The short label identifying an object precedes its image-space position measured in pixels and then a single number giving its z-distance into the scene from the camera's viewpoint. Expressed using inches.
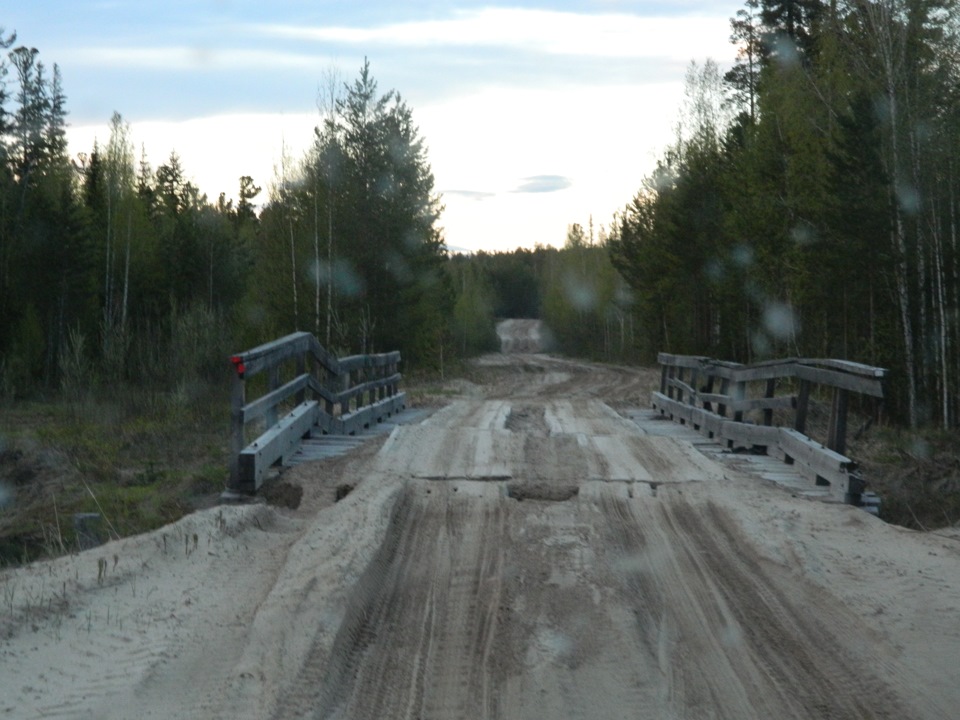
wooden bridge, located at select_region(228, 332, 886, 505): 325.4
